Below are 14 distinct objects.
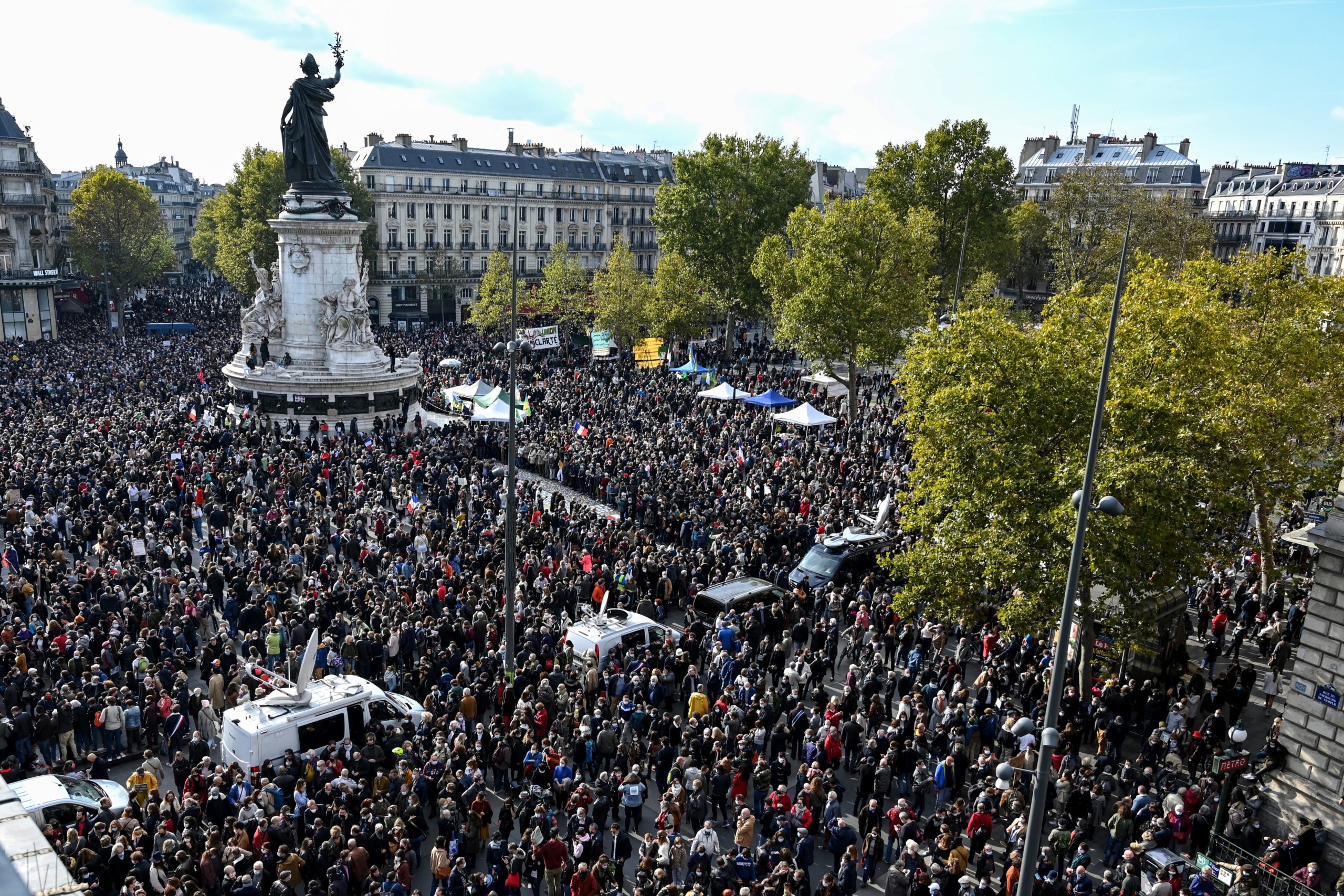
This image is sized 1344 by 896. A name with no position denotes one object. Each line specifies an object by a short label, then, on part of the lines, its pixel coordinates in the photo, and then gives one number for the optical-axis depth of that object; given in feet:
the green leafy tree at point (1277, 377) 68.85
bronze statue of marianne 129.80
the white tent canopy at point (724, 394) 134.10
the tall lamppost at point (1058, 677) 34.06
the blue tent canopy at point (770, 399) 129.18
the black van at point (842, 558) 79.77
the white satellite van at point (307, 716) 48.83
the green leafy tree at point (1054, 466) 55.83
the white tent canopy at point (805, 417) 117.50
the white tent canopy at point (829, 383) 146.10
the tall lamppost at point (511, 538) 57.06
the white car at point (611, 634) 63.05
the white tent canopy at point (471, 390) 123.65
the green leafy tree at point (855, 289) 132.98
